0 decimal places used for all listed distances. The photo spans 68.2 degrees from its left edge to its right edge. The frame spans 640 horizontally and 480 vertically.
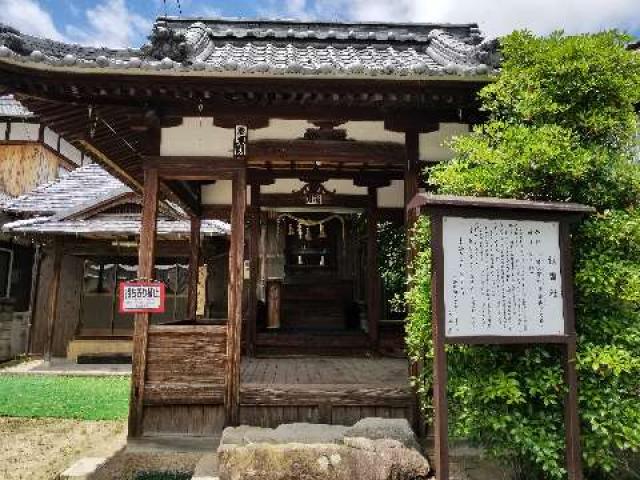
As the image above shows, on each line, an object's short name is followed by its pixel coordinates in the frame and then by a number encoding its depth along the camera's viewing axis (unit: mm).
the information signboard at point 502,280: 3744
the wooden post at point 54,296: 14422
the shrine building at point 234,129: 5270
